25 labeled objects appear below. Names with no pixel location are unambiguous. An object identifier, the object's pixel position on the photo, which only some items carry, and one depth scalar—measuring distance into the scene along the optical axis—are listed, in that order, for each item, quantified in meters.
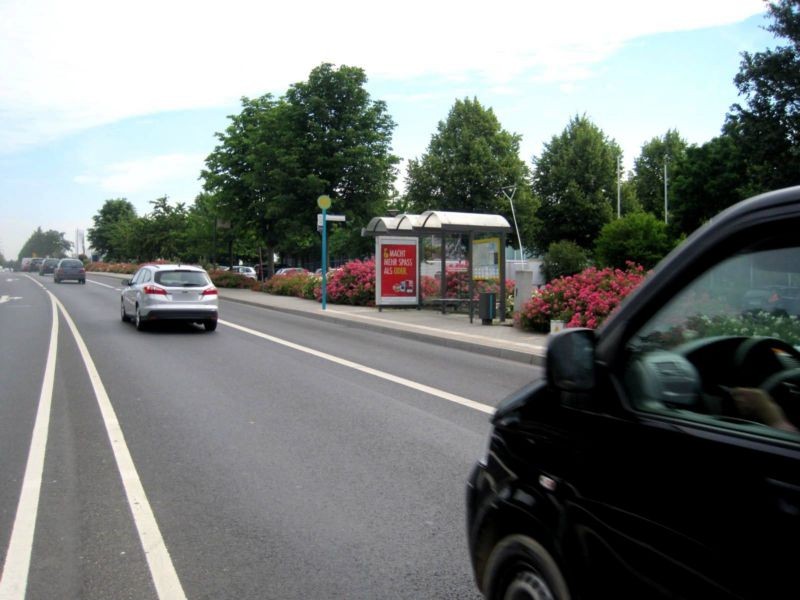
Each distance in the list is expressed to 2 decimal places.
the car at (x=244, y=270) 59.72
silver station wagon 16.92
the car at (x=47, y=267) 76.56
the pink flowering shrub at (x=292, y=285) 32.03
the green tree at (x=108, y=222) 98.56
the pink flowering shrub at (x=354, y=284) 26.73
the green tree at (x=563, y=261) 44.94
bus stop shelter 19.41
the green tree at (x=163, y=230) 62.34
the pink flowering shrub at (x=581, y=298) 14.10
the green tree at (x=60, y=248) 197.41
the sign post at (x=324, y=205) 23.48
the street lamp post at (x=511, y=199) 51.91
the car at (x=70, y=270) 49.91
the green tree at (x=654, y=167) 69.62
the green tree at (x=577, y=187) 55.09
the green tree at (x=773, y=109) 35.22
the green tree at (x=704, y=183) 49.31
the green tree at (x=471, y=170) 52.53
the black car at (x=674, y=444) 1.71
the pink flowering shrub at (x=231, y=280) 42.09
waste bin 18.16
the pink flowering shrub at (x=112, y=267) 69.19
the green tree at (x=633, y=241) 40.69
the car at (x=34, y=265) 100.81
